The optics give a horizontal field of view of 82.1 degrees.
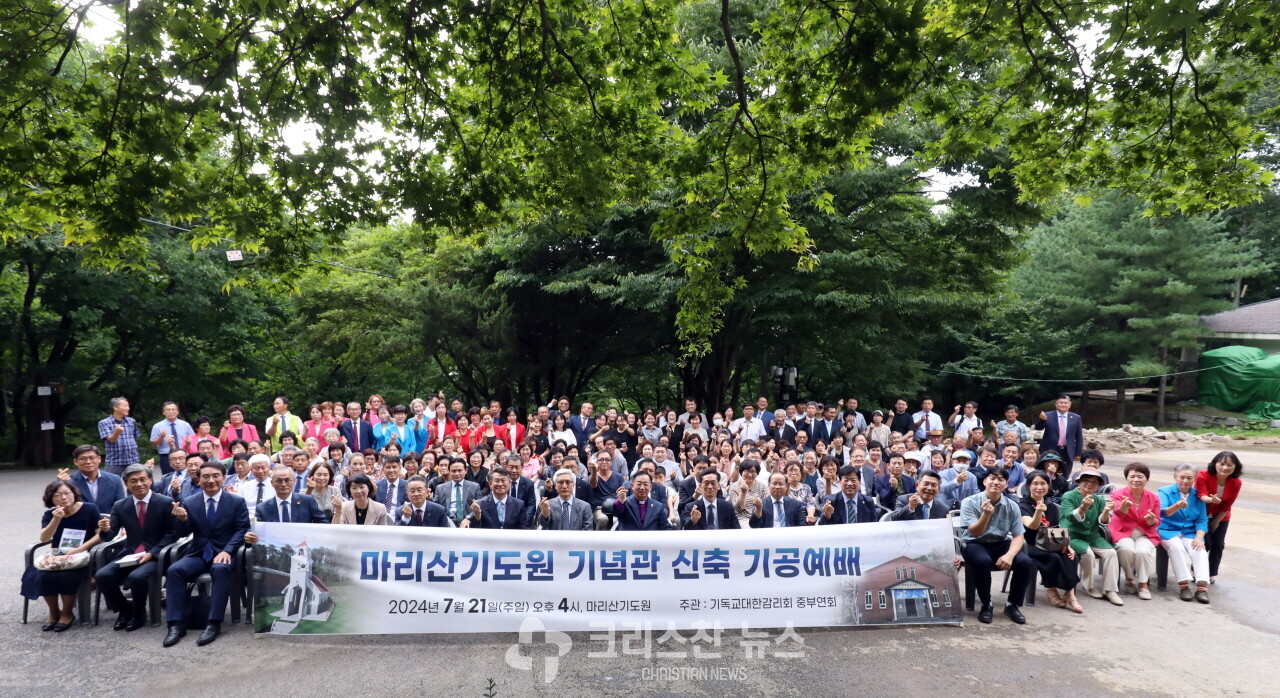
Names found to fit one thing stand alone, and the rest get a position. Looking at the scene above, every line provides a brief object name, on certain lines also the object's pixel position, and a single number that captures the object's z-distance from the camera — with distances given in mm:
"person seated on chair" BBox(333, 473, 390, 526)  6750
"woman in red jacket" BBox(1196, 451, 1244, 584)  7363
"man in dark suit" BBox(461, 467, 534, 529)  7207
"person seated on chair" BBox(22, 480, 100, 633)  6074
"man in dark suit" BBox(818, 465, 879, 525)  7395
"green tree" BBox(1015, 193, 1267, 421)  24844
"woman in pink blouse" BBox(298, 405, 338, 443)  11172
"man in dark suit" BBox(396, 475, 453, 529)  6820
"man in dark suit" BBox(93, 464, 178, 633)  6188
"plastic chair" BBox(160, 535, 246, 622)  6200
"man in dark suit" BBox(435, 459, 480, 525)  7828
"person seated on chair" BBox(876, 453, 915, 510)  8156
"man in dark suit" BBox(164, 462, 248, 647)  6031
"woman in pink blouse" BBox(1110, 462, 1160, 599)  7250
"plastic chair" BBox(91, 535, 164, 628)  6281
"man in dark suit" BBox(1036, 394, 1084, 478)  10922
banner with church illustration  5984
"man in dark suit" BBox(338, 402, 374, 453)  10977
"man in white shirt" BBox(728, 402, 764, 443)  12545
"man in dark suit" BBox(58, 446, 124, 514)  6695
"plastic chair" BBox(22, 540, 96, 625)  6266
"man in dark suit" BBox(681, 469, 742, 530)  7279
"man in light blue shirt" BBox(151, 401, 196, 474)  10242
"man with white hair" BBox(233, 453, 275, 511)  6973
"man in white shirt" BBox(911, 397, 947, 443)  12906
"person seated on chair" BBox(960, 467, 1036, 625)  6605
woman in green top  7086
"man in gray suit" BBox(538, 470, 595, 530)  7074
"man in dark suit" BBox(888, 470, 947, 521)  6934
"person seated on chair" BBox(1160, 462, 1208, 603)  7250
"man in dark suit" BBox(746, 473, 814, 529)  7359
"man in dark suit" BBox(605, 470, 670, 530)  7379
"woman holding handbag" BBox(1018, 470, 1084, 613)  6785
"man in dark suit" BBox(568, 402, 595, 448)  12562
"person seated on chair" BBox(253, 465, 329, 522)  6566
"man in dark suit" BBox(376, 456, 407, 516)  7859
